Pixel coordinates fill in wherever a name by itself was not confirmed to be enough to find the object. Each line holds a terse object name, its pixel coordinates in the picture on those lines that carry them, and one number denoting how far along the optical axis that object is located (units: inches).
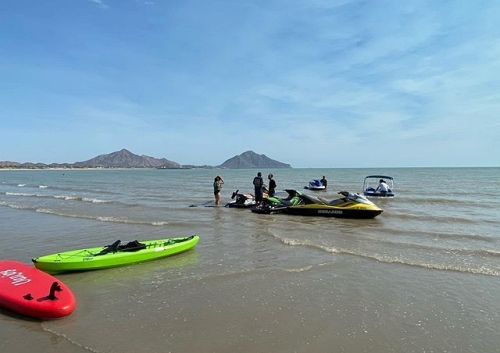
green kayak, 303.7
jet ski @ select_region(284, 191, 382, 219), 601.6
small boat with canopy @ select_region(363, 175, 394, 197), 1002.7
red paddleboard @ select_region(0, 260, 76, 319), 213.9
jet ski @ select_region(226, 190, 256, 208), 760.3
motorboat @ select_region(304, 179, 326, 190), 1314.0
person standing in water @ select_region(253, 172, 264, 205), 733.1
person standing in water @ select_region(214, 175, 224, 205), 812.6
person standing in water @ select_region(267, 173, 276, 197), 767.7
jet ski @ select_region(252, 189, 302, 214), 660.7
